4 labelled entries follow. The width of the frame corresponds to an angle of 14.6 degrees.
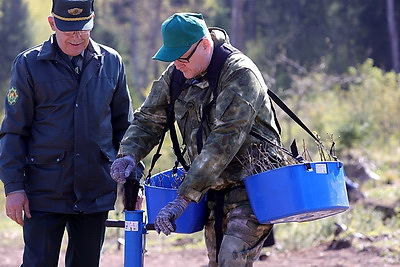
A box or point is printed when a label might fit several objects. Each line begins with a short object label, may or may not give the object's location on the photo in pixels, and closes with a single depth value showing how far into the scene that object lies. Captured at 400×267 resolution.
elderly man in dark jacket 8.96
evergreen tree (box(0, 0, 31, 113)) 67.25
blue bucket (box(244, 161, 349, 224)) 7.33
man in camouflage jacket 7.53
